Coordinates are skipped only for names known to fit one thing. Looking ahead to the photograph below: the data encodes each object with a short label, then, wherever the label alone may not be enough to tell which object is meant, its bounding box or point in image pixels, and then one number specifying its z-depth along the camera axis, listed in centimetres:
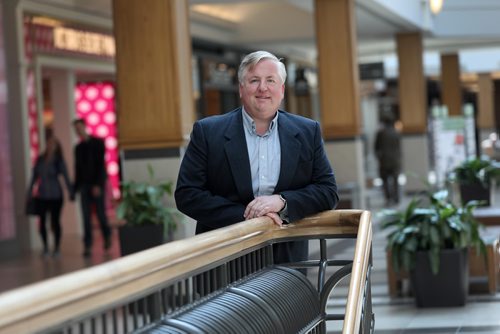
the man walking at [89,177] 1302
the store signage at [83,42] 1652
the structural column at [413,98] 2462
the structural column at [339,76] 1622
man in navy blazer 371
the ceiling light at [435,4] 1522
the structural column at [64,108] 1722
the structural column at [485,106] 4528
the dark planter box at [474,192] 1468
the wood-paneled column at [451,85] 3228
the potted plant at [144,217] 864
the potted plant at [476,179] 1473
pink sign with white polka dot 2017
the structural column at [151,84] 934
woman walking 1355
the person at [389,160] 2130
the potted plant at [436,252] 791
